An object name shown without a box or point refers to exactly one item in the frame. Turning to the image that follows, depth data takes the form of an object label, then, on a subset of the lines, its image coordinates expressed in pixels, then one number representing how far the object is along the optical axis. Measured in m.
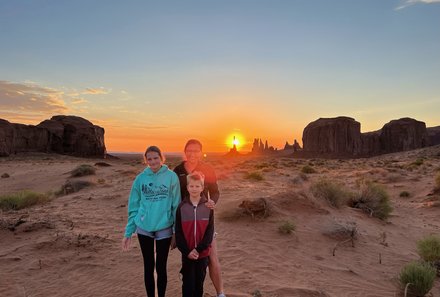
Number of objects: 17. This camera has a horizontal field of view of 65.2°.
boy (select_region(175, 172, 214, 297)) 3.78
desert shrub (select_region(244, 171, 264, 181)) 19.80
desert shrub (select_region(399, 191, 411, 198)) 16.99
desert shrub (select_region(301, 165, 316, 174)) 27.82
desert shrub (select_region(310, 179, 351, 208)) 11.66
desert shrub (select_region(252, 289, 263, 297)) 5.02
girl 3.95
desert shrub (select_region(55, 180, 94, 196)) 16.42
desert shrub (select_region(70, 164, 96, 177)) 23.27
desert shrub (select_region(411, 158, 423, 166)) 30.84
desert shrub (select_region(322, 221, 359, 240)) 8.35
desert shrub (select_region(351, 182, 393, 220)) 11.48
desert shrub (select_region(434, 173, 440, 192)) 16.42
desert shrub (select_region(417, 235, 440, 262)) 6.93
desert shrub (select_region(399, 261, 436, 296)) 5.32
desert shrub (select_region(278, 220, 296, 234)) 8.44
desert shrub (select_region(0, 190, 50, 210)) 11.48
